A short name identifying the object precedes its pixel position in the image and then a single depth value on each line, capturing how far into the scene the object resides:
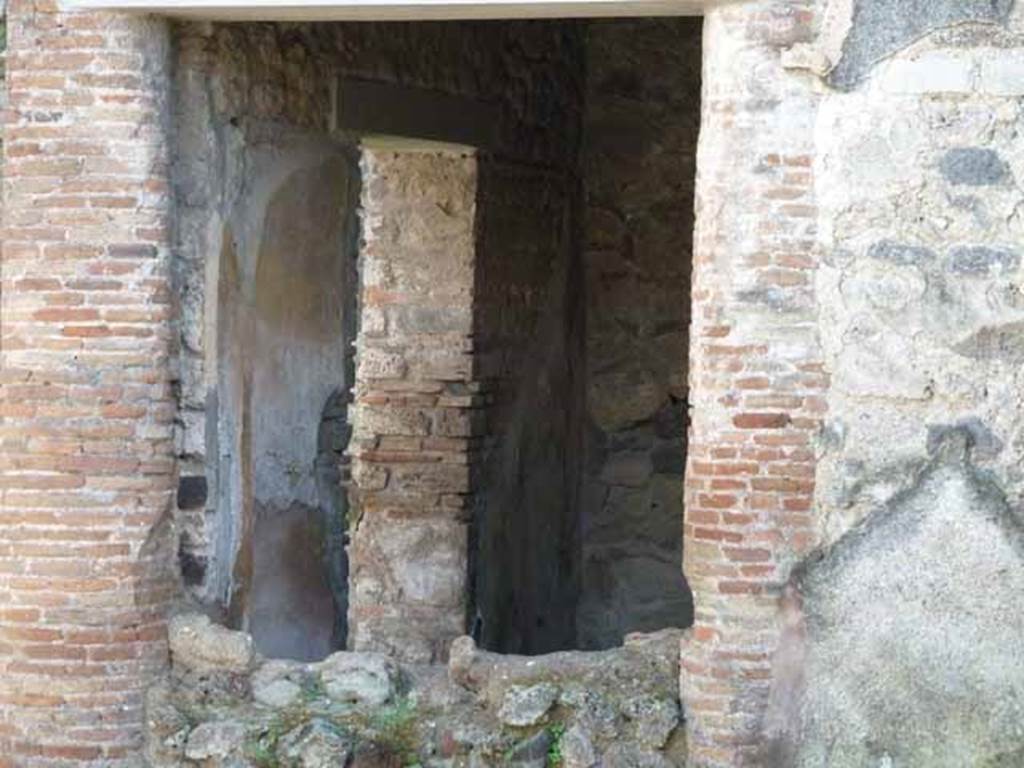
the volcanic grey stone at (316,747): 7.25
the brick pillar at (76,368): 7.32
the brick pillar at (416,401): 9.33
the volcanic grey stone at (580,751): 7.13
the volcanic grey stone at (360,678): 7.49
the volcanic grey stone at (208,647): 7.52
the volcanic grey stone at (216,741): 7.34
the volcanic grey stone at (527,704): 7.20
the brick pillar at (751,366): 6.81
